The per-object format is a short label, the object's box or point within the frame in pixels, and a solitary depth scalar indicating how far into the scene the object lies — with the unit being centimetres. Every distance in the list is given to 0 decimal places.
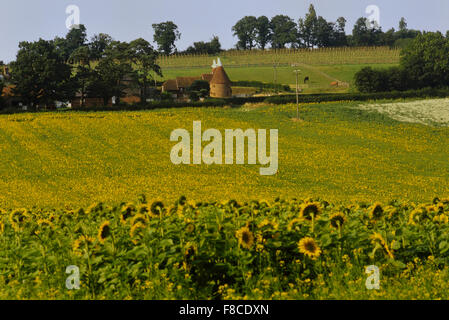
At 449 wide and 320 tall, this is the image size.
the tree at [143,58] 9612
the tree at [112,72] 8725
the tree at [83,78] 8647
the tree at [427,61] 10475
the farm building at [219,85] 10694
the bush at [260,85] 11764
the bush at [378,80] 9454
